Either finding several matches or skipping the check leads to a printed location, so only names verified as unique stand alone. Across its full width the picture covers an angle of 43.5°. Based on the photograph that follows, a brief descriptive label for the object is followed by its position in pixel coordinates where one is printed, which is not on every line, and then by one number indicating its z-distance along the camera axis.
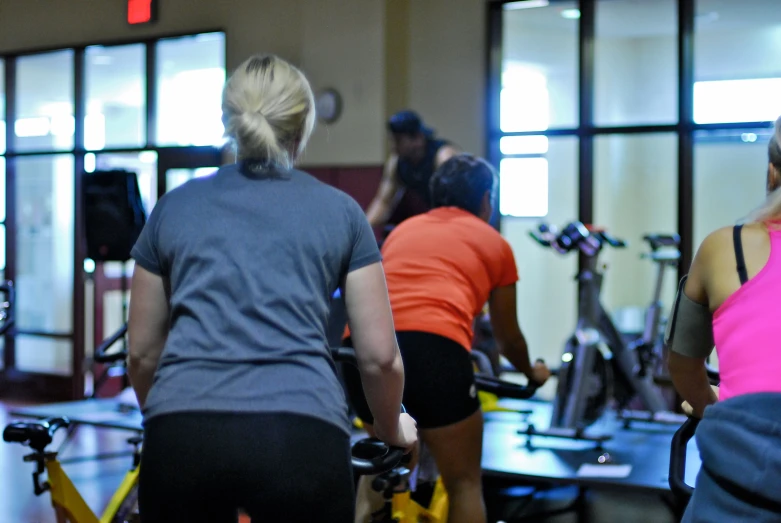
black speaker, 6.36
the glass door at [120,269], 7.21
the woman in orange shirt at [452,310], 2.69
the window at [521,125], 6.63
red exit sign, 7.39
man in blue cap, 5.14
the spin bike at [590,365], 4.82
